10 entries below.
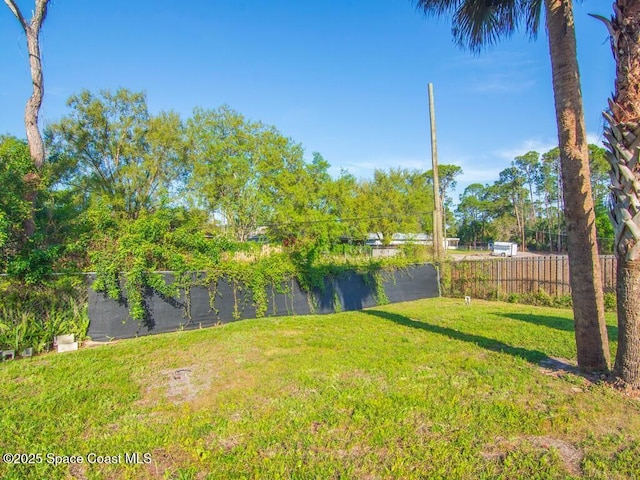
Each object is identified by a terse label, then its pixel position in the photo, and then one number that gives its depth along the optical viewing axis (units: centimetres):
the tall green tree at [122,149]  1570
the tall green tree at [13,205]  523
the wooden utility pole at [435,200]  1155
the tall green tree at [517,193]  4769
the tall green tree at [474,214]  5438
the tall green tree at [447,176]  5112
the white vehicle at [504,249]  3616
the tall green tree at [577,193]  353
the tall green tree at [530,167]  4553
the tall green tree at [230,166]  1689
